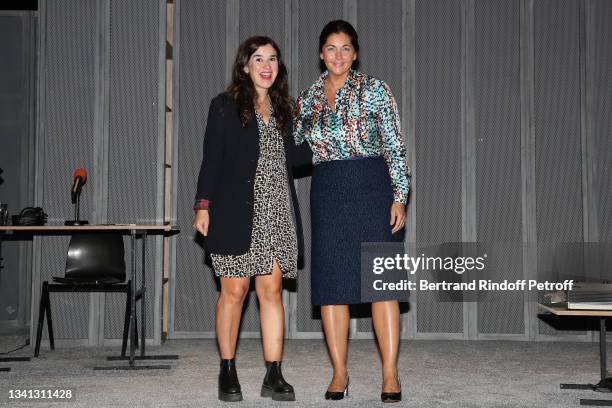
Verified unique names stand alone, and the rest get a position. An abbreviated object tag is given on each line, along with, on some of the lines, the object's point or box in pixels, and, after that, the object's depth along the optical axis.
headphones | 4.25
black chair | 4.27
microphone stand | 4.32
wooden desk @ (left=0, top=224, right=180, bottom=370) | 3.94
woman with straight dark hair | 2.83
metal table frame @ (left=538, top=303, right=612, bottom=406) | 3.01
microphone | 4.45
